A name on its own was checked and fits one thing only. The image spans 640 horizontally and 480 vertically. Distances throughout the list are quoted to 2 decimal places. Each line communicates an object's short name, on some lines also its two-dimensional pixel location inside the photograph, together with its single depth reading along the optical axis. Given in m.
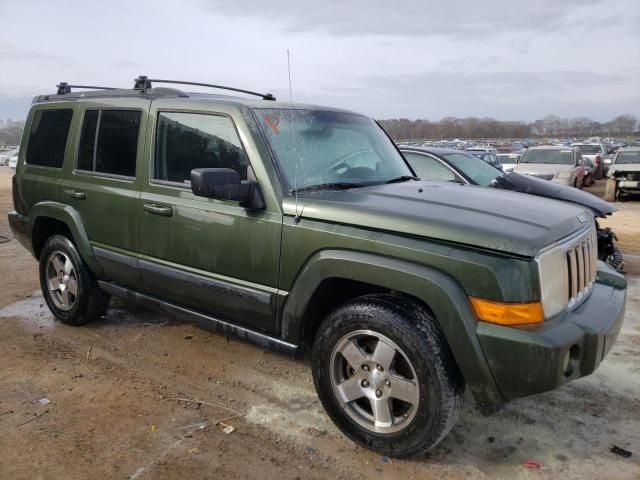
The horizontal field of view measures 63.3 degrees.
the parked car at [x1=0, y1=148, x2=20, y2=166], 41.40
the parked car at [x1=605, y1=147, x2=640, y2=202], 14.73
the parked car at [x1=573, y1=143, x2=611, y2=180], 21.63
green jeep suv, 2.48
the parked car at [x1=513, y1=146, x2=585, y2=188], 14.77
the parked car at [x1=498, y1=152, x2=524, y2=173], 22.32
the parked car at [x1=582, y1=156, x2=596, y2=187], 18.16
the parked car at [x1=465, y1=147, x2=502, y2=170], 15.81
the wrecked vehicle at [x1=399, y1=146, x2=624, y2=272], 7.15
